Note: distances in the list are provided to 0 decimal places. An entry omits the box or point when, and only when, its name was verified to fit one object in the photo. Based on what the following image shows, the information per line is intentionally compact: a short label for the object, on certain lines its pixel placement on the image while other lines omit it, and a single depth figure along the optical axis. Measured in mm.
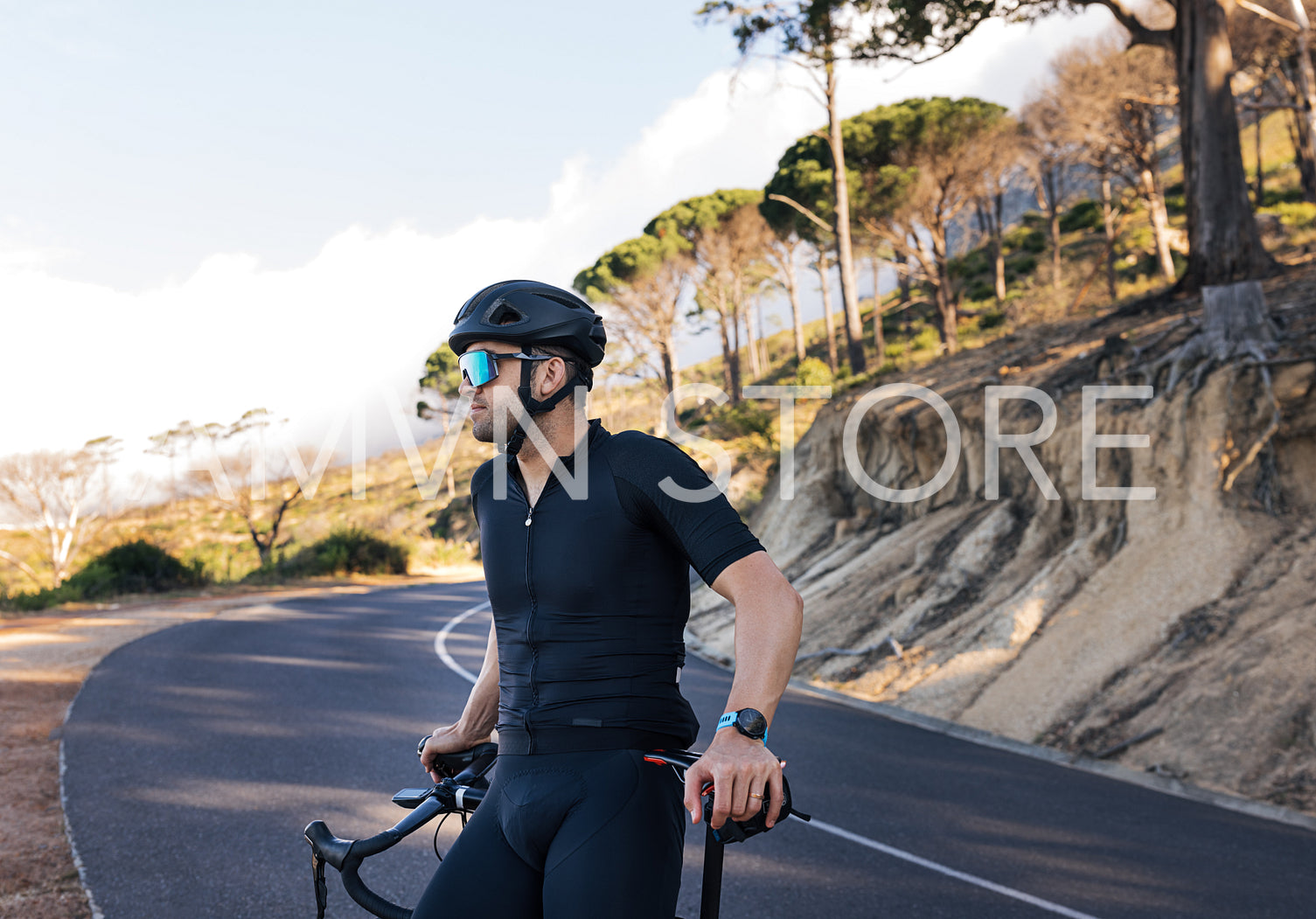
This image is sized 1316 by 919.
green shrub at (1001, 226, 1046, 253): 46219
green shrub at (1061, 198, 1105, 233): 44469
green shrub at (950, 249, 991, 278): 41906
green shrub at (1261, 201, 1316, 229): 26062
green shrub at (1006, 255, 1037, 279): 41500
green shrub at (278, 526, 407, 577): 28859
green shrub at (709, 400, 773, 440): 23422
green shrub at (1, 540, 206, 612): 21094
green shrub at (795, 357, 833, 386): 24516
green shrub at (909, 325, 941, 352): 22222
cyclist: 1827
